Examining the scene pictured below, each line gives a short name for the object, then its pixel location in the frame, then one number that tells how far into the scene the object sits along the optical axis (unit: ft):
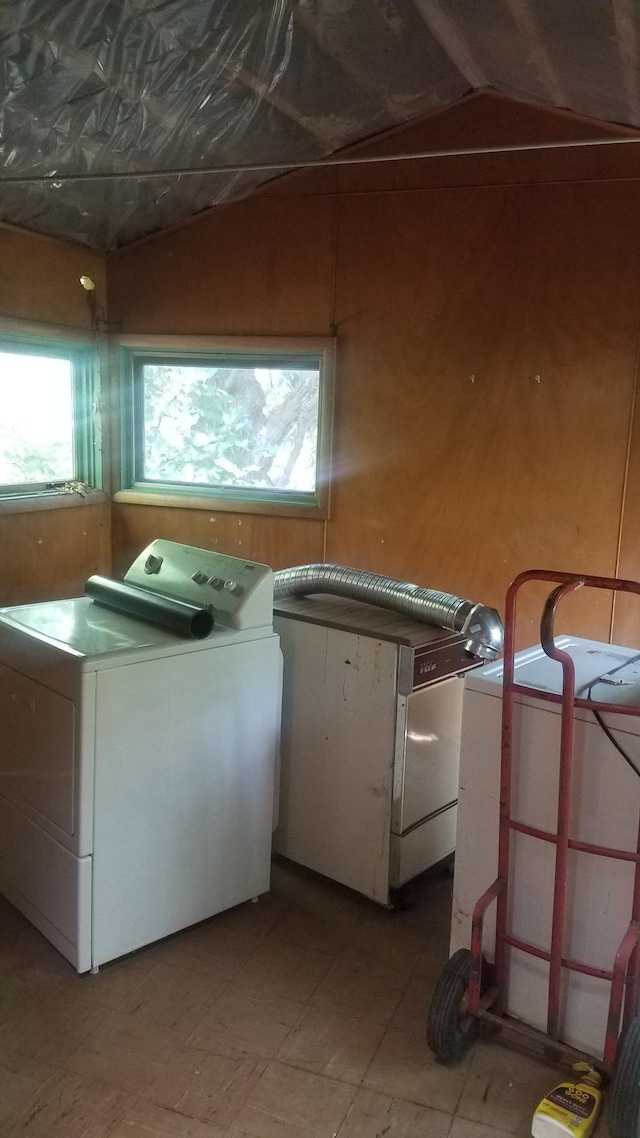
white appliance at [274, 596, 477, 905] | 8.06
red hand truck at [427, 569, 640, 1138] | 5.62
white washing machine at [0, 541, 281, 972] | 7.04
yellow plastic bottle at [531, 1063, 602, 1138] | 5.65
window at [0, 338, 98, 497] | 11.37
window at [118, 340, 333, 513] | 11.73
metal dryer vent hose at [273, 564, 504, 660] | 8.15
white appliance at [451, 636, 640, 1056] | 6.05
